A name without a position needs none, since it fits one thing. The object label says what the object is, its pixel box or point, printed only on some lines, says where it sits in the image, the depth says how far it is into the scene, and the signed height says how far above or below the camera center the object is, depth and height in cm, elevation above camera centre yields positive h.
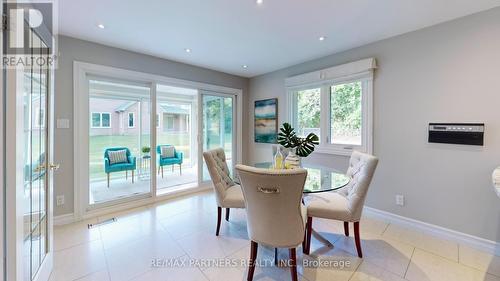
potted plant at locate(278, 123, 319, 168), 232 -7
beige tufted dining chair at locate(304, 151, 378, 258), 187 -62
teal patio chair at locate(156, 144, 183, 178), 505 -50
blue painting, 412 +39
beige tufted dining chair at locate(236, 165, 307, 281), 135 -47
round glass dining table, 192 -43
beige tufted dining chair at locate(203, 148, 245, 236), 229 -57
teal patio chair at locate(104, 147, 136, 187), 329 -43
